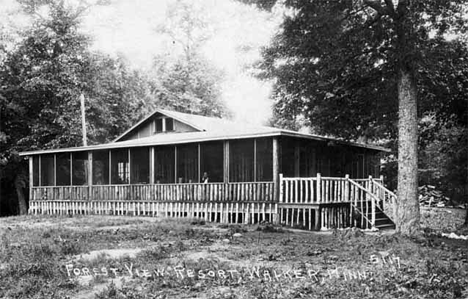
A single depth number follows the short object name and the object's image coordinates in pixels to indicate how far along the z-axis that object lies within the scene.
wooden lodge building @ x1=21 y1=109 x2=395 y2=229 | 17.58
